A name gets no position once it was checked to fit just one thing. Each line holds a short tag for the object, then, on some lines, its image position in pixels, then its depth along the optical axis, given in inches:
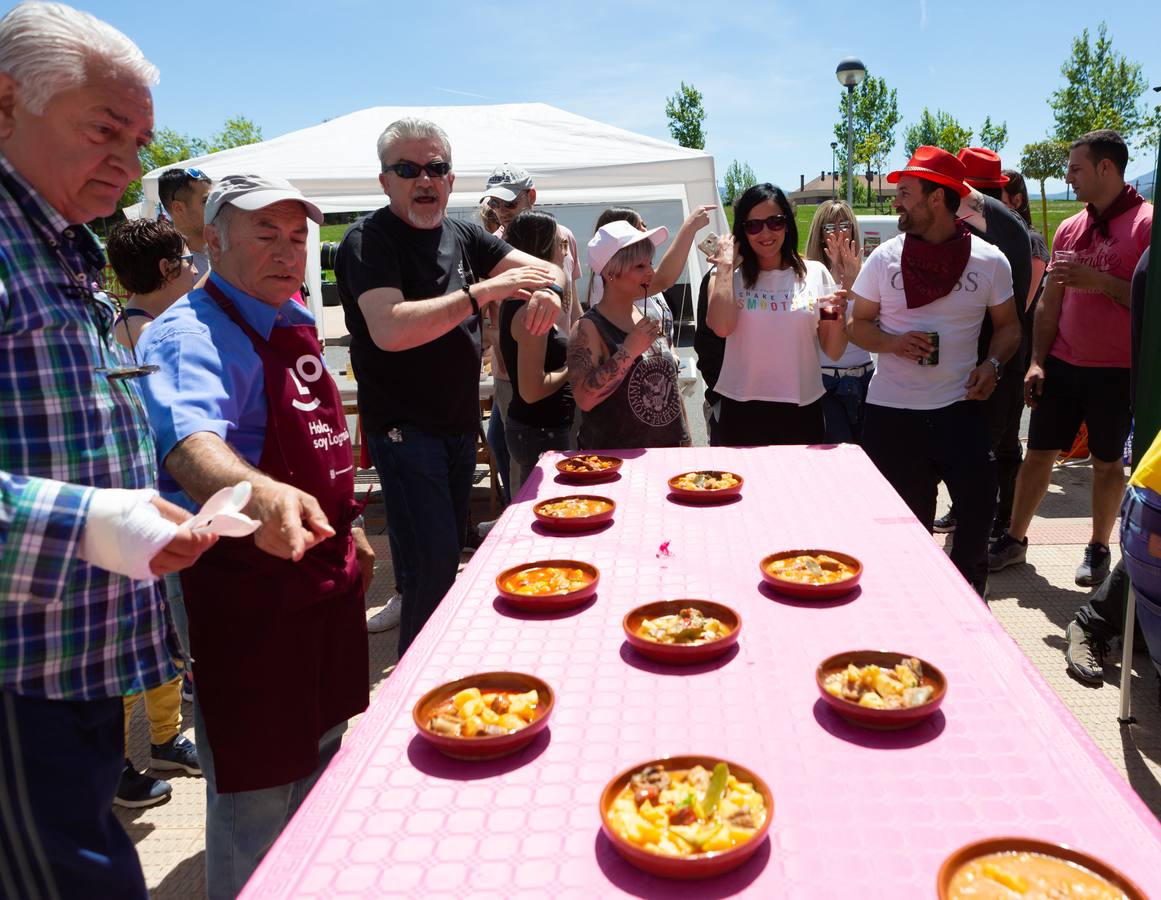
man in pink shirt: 162.9
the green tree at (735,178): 2853.3
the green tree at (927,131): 1781.5
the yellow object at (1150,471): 79.4
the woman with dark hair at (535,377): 130.9
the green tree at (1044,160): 912.3
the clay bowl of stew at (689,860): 38.7
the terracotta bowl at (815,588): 70.6
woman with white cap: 121.4
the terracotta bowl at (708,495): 100.7
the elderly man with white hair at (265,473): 68.7
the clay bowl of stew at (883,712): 50.4
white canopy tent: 252.2
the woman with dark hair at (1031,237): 190.7
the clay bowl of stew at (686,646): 60.9
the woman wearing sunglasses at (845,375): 168.6
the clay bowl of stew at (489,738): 49.6
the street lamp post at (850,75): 469.1
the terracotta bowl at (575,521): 92.0
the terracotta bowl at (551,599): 71.4
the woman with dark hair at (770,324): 135.9
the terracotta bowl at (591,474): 112.1
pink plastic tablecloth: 41.5
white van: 481.4
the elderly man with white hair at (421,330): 100.7
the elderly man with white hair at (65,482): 46.9
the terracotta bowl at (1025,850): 36.7
